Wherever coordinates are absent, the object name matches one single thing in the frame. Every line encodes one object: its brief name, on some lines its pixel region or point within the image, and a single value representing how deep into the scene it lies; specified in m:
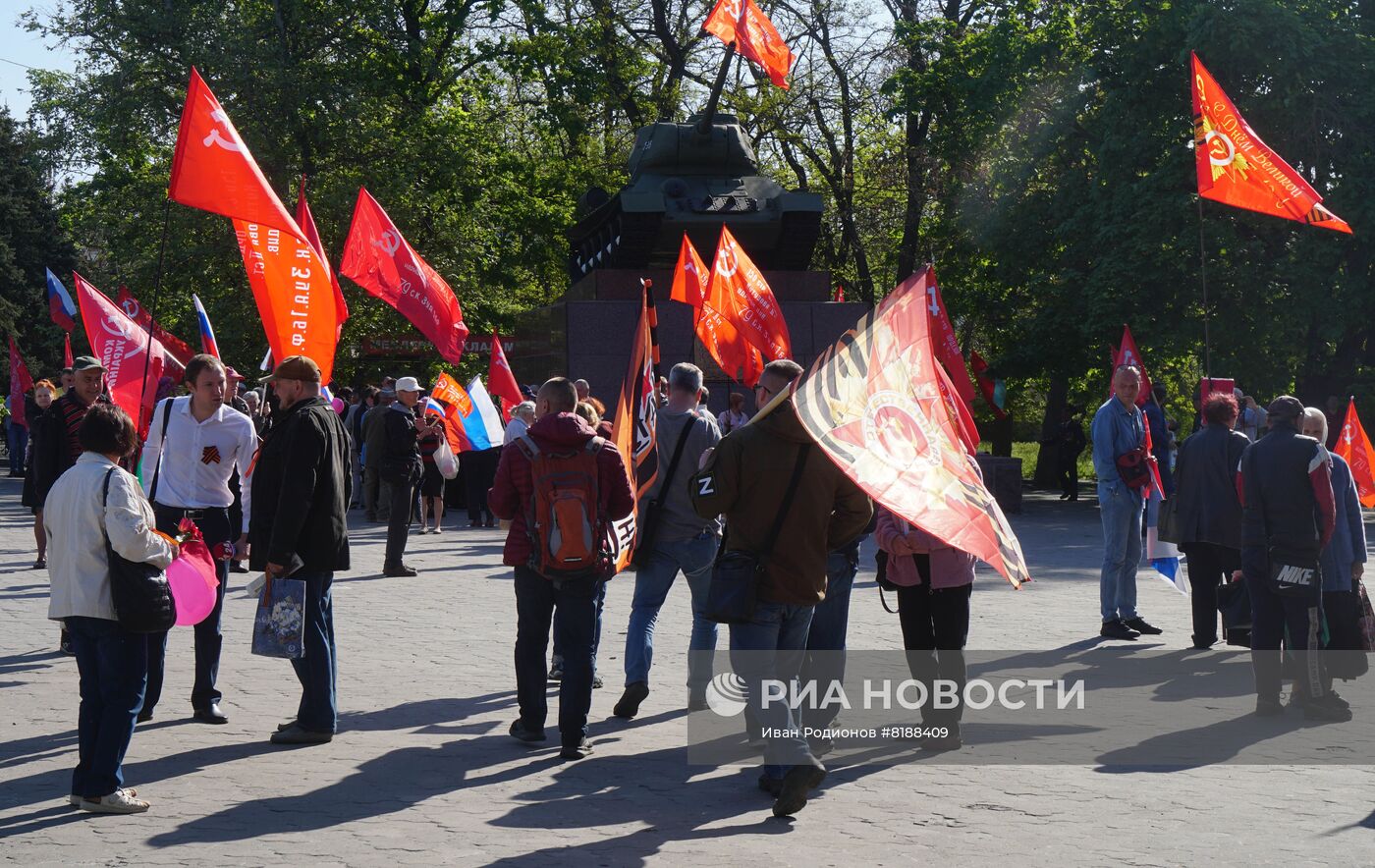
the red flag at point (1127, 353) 15.99
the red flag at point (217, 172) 9.10
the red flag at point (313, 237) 11.71
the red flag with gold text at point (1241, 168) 11.61
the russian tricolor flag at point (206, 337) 12.02
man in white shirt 8.00
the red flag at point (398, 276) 14.22
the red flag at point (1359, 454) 15.74
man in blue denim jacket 10.80
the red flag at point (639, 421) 8.10
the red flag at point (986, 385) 32.28
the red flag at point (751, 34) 18.64
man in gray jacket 7.89
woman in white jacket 5.84
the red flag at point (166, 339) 15.45
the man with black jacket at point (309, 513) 7.02
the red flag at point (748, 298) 15.59
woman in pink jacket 7.22
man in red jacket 6.91
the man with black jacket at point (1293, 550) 7.96
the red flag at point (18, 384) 35.06
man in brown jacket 6.04
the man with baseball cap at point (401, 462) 14.12
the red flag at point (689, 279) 16.12
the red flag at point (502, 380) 19.67
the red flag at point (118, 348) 13.55
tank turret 23.14
